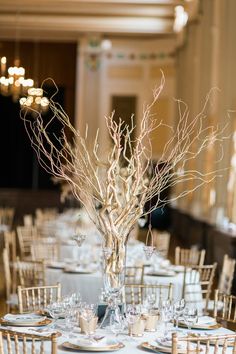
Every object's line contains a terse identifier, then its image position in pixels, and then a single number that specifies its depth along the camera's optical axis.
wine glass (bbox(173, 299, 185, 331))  5.56
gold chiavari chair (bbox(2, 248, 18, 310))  8.71
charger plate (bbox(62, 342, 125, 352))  4.96
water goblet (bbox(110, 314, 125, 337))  5.51
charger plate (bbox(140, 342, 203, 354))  4.96
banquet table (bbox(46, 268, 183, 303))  8.65
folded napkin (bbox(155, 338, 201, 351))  5.02
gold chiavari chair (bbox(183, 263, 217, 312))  8.45
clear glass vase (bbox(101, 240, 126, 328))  5.73
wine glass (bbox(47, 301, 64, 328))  5.55
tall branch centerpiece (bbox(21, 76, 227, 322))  5.66
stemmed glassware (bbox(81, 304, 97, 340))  5.40
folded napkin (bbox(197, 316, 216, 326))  5.82
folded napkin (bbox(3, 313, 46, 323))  5.62
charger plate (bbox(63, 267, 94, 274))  8.83
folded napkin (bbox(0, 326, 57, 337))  5.31
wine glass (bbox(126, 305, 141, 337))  5.42
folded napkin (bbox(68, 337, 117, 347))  5.02
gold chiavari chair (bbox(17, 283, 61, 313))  6.24
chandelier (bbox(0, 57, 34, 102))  11.54
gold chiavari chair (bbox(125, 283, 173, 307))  8.20
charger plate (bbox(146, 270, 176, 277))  9.00
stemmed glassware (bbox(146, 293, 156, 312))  5.79
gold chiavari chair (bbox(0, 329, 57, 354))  4.46
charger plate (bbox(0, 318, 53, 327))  5.55
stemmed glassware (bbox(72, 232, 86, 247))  7.02
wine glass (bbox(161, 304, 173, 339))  5.56
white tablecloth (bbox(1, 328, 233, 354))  5.00
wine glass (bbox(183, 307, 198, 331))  5.49
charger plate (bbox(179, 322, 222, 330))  5.69
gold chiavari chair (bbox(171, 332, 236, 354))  4.45
